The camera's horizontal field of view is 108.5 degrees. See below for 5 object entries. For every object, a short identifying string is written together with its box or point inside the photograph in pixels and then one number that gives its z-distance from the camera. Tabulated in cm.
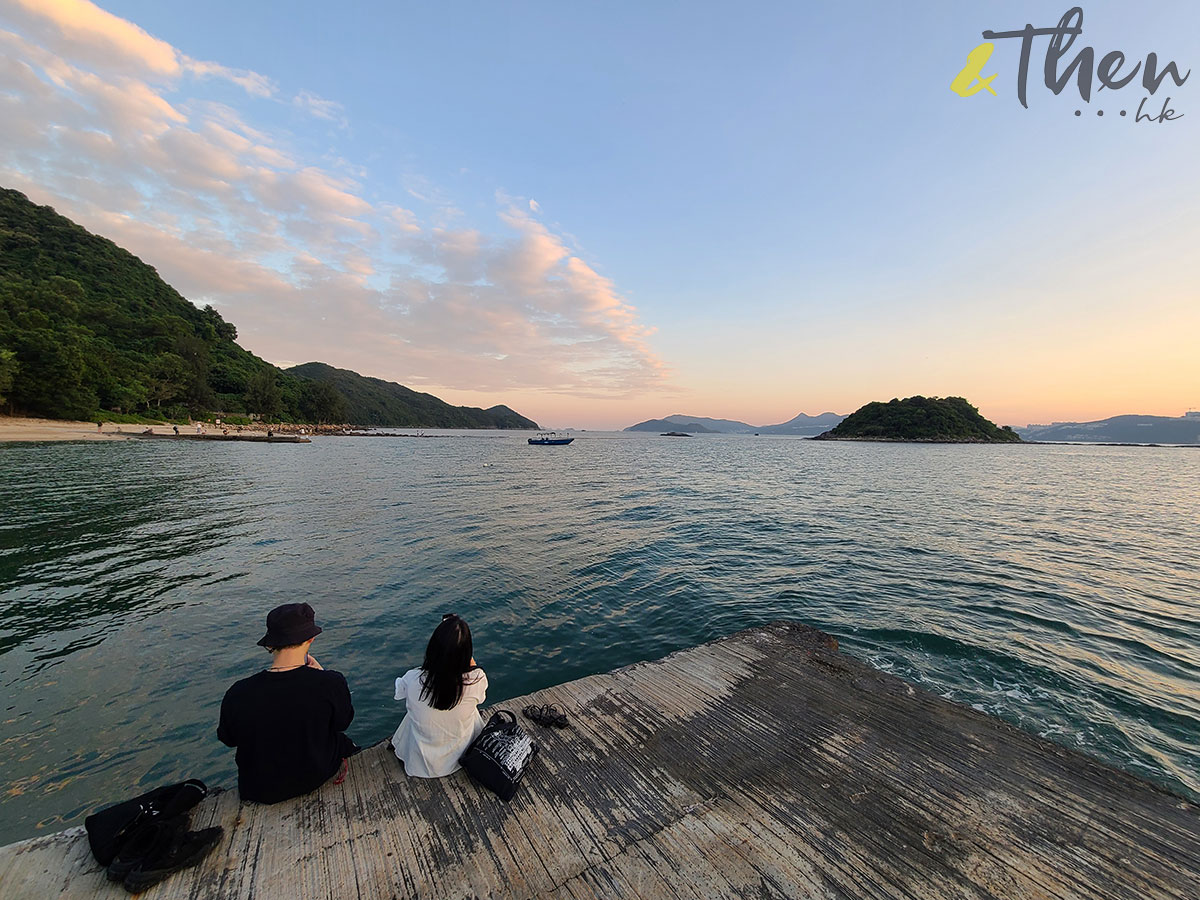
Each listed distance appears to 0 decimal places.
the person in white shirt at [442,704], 409
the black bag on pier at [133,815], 339
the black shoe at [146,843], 325
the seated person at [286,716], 379
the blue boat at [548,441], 10661
